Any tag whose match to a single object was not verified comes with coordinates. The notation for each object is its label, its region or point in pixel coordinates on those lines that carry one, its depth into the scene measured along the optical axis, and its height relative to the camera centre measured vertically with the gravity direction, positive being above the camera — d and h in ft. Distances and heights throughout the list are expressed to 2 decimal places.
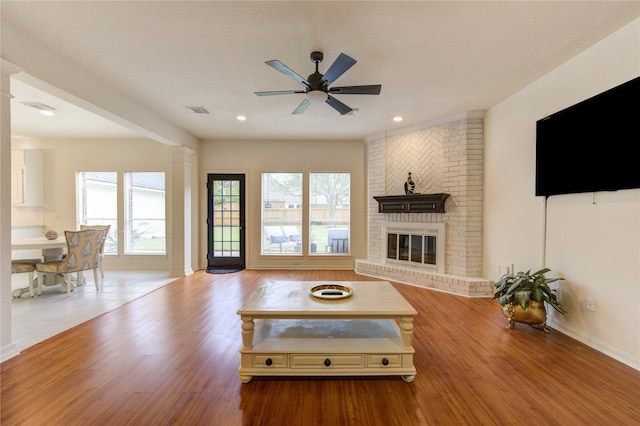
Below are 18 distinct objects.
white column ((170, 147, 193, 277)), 17.19 -0.28
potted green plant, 9.22 -3.03
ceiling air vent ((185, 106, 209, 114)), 13.34 +4.97
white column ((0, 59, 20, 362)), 7.45 -0.14
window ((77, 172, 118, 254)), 19.57 +0.56
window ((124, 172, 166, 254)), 19.70 +0.00
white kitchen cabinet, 18.16 +2.09
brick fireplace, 14.14 +1.32
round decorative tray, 7.57 -2.43
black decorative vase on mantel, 15.97 +1.41
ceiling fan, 7.44 +3.80
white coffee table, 6.60 -3.40
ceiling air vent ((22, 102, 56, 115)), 13.07 +5.01
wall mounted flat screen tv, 7.32 +2.04
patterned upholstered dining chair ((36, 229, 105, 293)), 12.79 -2.38
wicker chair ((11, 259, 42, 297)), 12.66 -2.76
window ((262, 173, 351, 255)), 19.66 -0.15
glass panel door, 19.60 -0.84
